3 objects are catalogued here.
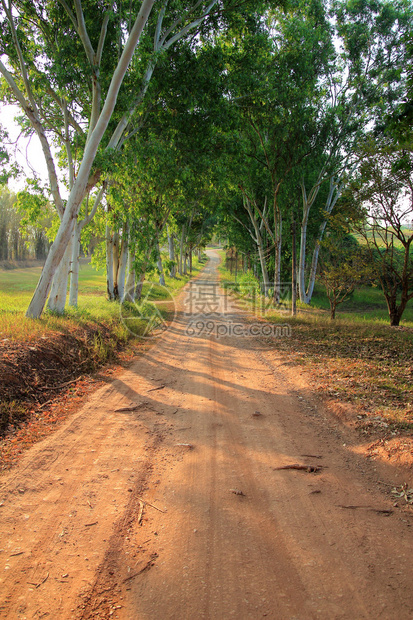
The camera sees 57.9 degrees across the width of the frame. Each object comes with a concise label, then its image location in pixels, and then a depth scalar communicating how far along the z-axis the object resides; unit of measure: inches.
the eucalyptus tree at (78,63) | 381.1
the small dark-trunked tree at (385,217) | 549.3
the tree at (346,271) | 619.0
